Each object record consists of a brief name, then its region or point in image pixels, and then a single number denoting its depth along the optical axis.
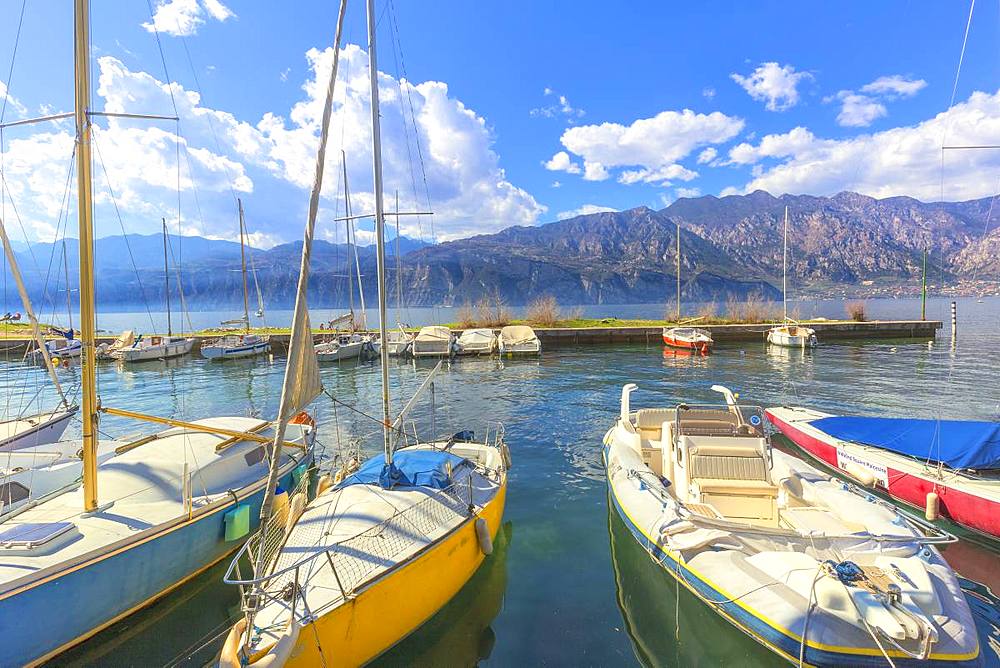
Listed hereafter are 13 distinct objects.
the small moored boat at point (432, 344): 30.91
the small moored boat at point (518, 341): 30.77
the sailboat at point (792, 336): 32.00
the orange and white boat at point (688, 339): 31.98
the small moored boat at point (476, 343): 31.70
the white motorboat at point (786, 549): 4.27
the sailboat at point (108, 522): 4.80
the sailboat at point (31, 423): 8.56
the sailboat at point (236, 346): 31.25
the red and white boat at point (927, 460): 7.82
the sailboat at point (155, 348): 31.28
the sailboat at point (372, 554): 4.12
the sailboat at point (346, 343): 29.16
